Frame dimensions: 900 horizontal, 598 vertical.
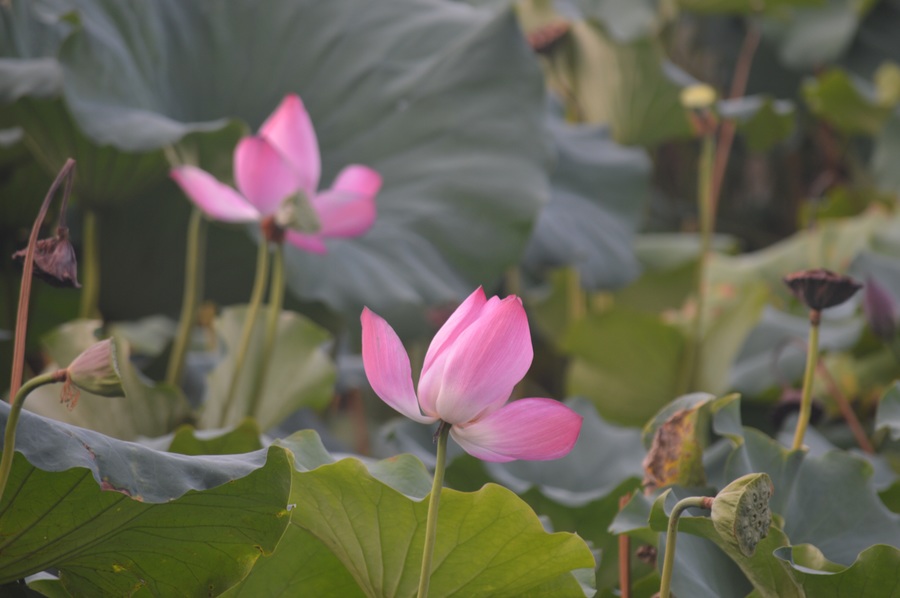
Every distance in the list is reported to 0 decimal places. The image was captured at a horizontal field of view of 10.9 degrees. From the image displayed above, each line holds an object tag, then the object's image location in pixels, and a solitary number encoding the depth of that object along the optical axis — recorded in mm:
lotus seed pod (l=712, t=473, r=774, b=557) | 3395
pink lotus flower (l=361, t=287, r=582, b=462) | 3397
